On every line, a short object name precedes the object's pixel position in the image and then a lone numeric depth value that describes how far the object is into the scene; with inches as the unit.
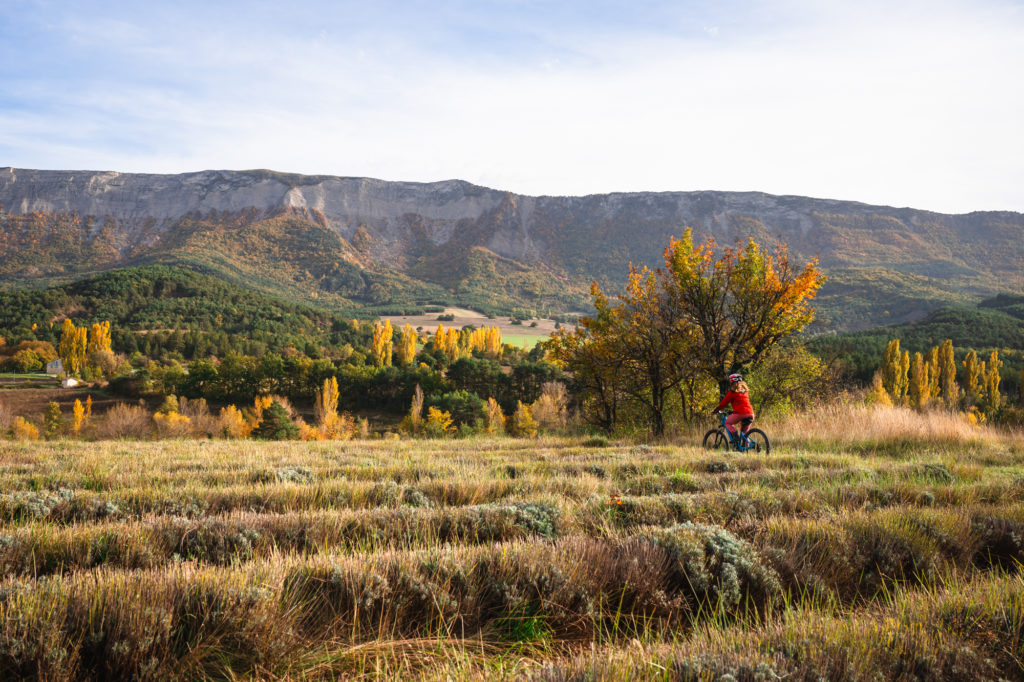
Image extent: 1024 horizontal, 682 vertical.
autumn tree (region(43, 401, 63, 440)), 2322.2
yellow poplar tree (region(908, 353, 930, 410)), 2810.0
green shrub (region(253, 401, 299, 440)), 2117.4
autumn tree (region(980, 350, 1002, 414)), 2787.9
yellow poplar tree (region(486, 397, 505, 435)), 2755.4
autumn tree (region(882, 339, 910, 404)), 2783.0
